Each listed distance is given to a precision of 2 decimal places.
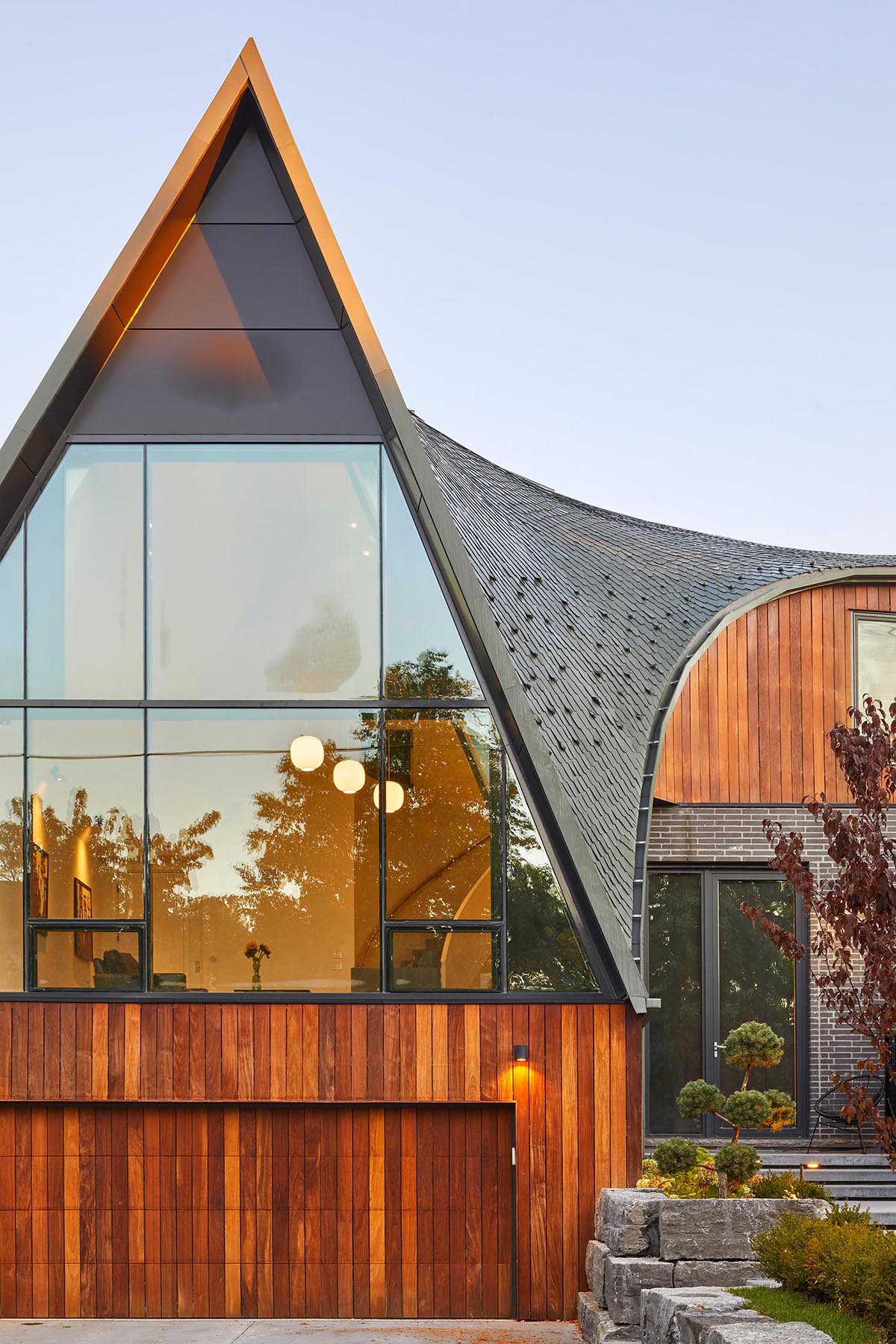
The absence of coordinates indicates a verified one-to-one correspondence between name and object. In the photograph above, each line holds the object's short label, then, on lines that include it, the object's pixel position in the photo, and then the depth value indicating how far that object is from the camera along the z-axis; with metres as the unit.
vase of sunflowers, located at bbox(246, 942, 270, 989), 10.09
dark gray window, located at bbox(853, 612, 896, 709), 14.70
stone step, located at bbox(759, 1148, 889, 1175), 12.46
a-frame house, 10.00
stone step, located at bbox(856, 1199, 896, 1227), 10.84
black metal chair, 13.31
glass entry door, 13.79
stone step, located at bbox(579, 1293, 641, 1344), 8.69
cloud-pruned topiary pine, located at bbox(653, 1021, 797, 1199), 9.66
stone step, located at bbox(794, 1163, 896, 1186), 12.04
